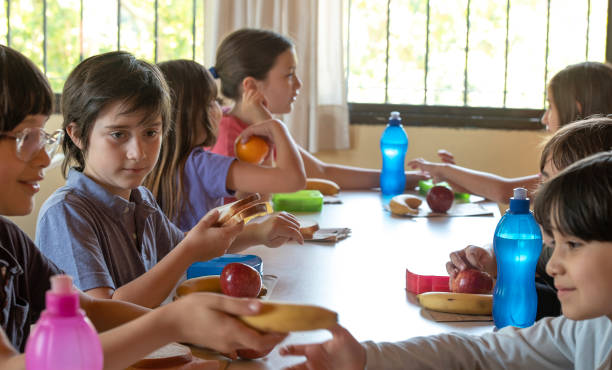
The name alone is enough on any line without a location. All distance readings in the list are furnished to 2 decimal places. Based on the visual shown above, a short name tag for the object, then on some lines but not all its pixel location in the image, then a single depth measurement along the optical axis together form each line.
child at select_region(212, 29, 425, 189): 2.82
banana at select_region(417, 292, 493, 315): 1.40
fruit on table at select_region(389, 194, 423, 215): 2.50
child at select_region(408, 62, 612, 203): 2.51
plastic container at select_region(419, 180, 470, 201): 2.89
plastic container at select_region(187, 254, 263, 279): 1.50
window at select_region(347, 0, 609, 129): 4.04
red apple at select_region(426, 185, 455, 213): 2.51
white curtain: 3.87
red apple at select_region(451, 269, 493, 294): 1.48
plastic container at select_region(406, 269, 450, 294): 1.54
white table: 1.33
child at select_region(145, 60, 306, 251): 2.28
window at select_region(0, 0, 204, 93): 4.08
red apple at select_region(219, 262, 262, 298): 1.33
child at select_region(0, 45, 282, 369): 0.88
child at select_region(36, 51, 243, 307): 1.46
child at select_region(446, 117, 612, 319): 1.51
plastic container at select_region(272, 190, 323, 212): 2.51
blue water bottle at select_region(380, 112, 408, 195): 3.03
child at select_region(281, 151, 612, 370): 1.07
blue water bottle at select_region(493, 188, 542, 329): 1.32
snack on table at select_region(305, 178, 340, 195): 2.96
